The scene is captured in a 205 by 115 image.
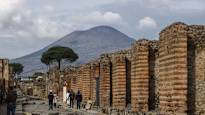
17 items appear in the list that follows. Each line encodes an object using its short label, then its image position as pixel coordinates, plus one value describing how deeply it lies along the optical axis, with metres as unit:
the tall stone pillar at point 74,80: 40.69
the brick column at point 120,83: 24.78
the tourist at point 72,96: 37.74
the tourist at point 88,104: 32.77
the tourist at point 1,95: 37.22
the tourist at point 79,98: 33.83
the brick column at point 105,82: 27.72
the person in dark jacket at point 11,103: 24.48
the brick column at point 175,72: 16.56
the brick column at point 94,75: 31.23
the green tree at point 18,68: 114.81
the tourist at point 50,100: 33.88
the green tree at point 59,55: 93.44
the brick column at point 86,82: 35.16
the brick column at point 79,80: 37.34
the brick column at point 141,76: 21.02
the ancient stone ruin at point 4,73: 41.05
